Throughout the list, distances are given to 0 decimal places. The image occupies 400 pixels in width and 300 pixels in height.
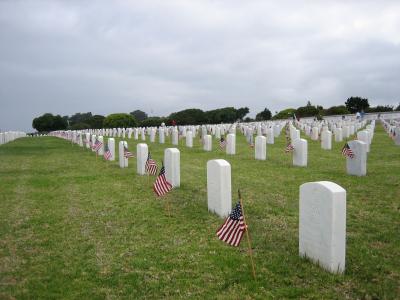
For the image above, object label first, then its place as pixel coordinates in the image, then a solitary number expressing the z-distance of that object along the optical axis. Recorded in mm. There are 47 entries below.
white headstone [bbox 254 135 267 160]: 17891
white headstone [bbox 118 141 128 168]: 17000
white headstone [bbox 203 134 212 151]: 23297
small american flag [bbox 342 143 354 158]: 12805
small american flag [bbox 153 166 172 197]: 8867
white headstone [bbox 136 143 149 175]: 14773
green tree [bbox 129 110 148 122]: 145725
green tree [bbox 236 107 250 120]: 94238
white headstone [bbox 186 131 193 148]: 26844
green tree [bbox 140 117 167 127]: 79188
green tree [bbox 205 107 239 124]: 87812
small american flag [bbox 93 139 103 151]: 21312
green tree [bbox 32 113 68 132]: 100125
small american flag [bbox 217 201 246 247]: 5680
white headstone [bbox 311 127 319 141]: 28667
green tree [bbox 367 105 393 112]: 71188
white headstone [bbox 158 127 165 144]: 33097
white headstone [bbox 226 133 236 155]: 20688
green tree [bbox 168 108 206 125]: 86625
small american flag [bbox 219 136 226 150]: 22194
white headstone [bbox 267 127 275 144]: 26969
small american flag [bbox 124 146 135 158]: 16134
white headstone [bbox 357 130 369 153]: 19389
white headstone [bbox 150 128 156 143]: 34888
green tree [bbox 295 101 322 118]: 77731
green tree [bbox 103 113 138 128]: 88606
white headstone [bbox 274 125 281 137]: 34500
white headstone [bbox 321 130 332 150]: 21875
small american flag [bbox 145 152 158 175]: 11656
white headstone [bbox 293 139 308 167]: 15297
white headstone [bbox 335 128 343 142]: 26781
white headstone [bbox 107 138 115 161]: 19639
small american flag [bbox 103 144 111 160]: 18000
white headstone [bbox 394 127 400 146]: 22453
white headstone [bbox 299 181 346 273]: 5469
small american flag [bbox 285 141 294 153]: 16138
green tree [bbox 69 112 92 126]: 141550
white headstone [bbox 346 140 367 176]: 12680
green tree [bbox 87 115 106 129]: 103188
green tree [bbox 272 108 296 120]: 79444
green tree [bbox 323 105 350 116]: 75250
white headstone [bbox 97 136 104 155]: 21816
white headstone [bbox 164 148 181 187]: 11688
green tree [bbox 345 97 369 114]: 83750
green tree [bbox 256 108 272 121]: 87062
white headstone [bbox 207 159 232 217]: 8383
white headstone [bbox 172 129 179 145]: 29562
